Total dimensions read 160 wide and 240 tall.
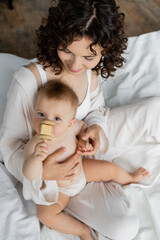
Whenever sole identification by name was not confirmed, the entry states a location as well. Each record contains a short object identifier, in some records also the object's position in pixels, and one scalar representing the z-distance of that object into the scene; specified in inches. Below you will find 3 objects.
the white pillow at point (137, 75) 66.2
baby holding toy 41.5
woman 39.8
